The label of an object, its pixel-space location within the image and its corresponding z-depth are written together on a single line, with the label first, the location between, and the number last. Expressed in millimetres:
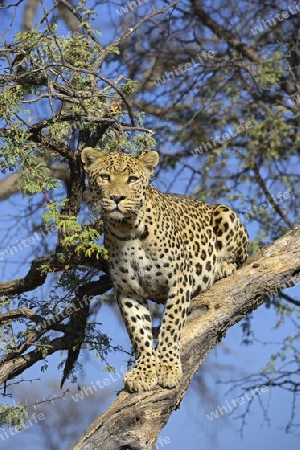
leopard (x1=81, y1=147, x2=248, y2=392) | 12266
